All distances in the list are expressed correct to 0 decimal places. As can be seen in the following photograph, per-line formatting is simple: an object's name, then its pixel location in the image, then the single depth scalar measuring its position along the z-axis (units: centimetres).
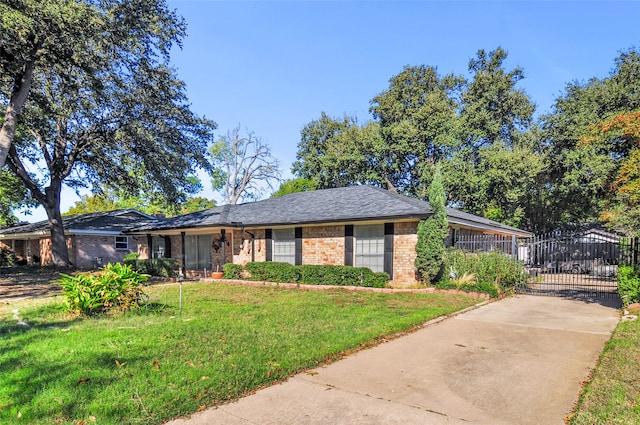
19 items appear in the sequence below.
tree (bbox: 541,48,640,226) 2070
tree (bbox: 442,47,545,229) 2391
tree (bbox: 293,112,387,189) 2881
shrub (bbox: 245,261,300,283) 1441
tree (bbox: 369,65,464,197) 2576
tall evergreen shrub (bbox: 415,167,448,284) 1214
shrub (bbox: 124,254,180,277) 1803
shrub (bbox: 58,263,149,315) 748
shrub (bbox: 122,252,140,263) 2042
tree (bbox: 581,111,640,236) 834
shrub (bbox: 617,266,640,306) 899
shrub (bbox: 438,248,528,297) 1227
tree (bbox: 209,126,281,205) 3725
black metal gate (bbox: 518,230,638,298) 1251
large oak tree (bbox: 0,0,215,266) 1145
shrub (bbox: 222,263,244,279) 1608
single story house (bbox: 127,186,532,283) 1322
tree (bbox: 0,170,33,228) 2341
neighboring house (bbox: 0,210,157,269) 2394
